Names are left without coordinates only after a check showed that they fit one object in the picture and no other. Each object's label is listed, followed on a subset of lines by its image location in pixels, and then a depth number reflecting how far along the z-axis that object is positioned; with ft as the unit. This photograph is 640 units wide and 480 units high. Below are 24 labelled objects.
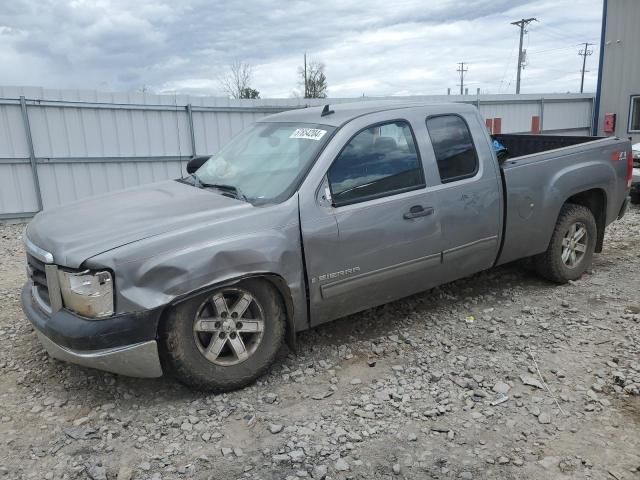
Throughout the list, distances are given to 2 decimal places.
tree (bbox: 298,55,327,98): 140.15
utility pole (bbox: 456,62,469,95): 187.38
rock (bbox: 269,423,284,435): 9.92
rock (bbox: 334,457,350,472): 8.83
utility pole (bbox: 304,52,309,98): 137.93
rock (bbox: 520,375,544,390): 11.26
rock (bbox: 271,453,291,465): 9.08
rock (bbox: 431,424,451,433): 9.82
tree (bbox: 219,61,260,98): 112.84
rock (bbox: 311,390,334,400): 11.12
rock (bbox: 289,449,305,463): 9.09
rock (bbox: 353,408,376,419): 10.35
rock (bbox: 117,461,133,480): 8.77
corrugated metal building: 48.83
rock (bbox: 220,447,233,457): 9.29
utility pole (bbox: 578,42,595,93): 173.11
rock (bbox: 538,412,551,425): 9.97
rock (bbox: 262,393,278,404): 10.98
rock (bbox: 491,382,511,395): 11.09
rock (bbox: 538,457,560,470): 8.75
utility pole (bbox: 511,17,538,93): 130.11
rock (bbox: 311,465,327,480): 8.65
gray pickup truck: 9.89
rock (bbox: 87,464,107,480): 8.78
